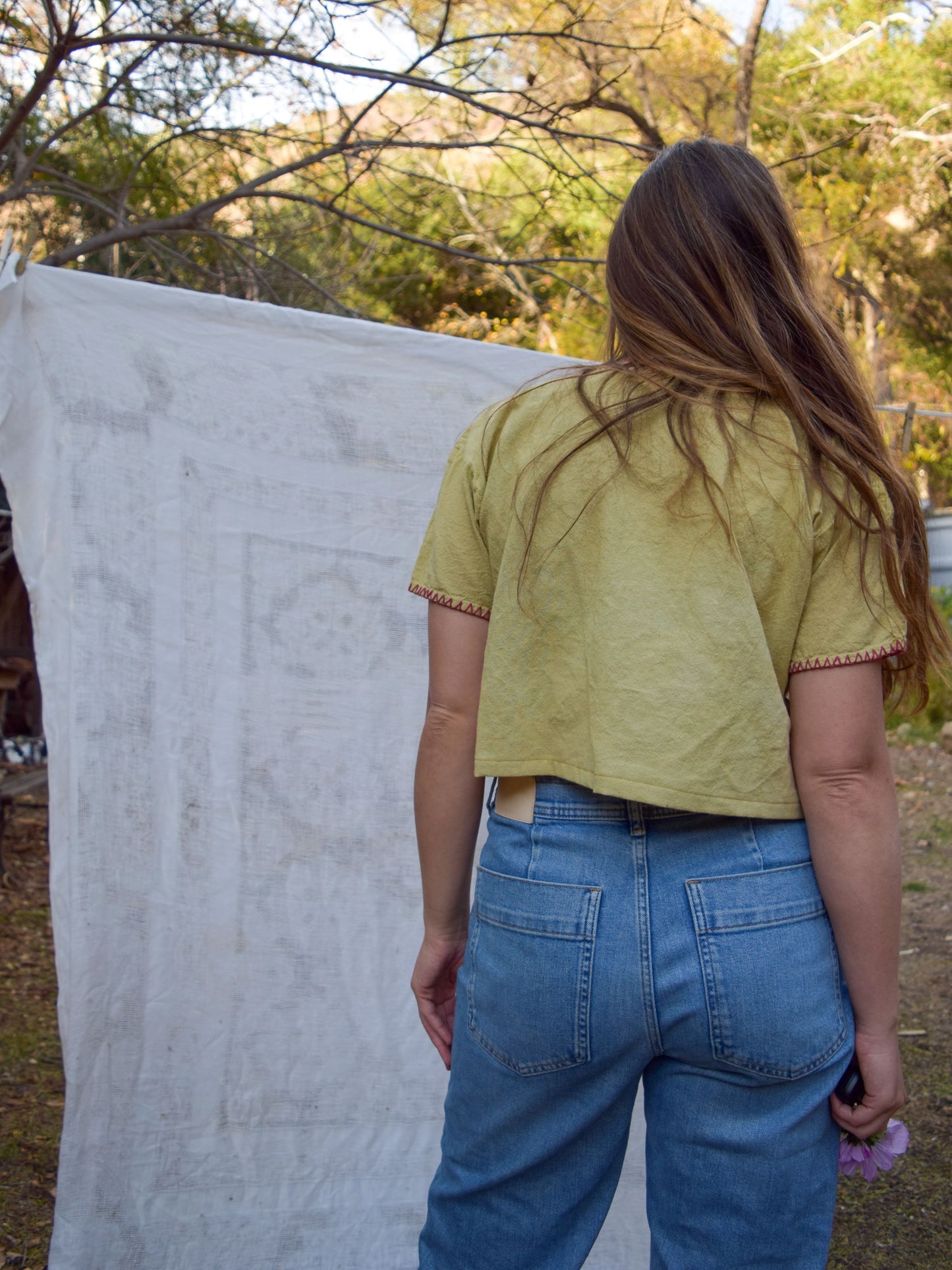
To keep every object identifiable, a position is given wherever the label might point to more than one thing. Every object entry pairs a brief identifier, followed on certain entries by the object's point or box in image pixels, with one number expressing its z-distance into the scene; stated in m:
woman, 1.05
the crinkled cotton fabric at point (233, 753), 1.72
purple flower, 1.18
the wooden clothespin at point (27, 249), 1.68
